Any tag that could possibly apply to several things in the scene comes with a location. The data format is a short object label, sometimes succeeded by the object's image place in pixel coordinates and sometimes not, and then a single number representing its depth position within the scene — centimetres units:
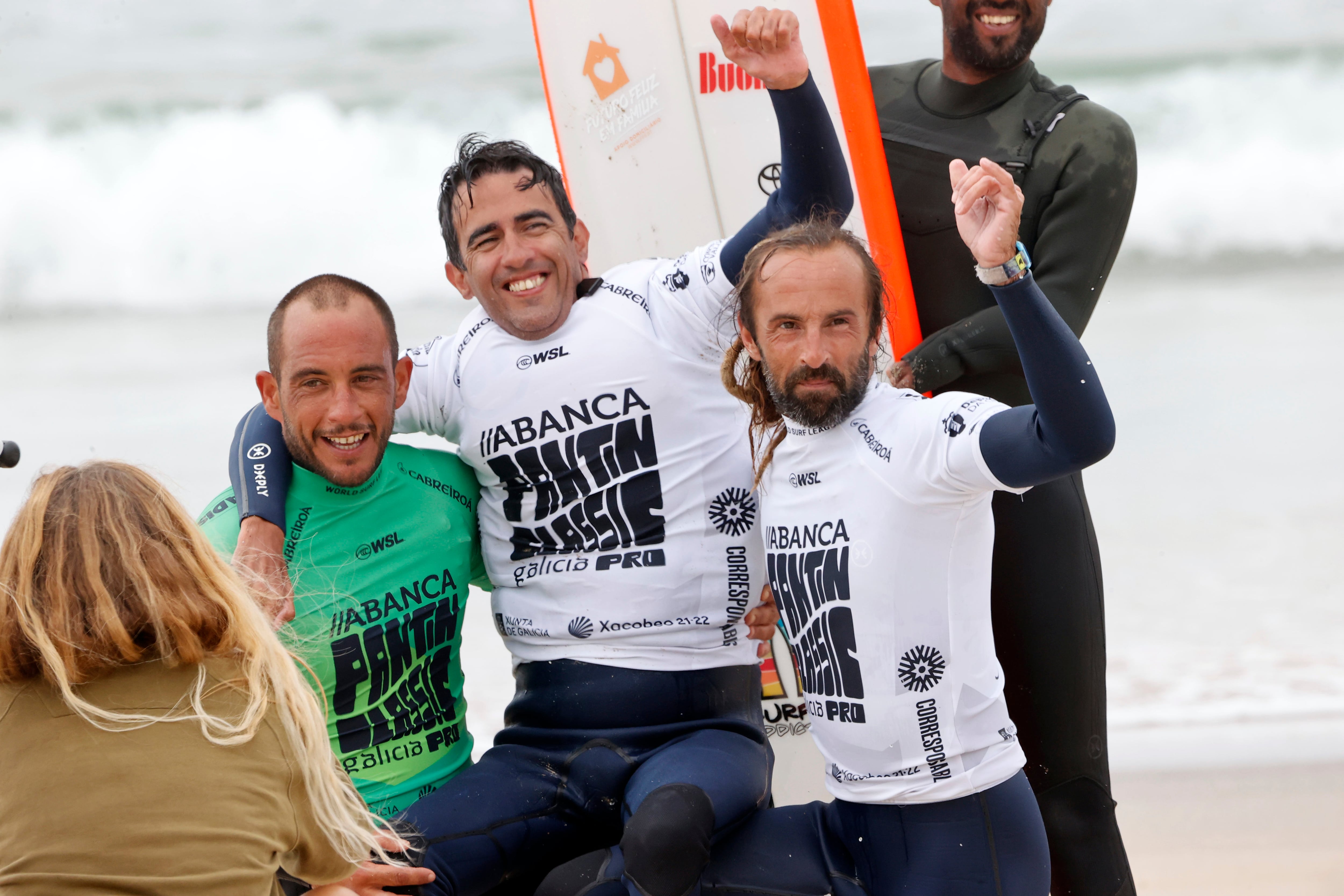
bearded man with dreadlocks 1005
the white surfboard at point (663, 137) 1090
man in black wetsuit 1047
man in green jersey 1029
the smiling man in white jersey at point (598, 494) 1024
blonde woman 977
